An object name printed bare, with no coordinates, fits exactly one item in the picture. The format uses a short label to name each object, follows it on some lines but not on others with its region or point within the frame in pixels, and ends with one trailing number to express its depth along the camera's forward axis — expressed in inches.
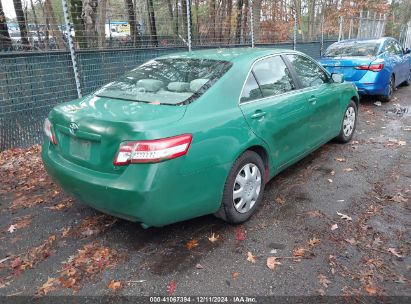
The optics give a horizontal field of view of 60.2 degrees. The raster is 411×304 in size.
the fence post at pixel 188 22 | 313.4
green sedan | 104.7
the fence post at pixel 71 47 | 226.9
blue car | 321.7
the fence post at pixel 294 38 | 484.1
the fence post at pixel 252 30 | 393.7
